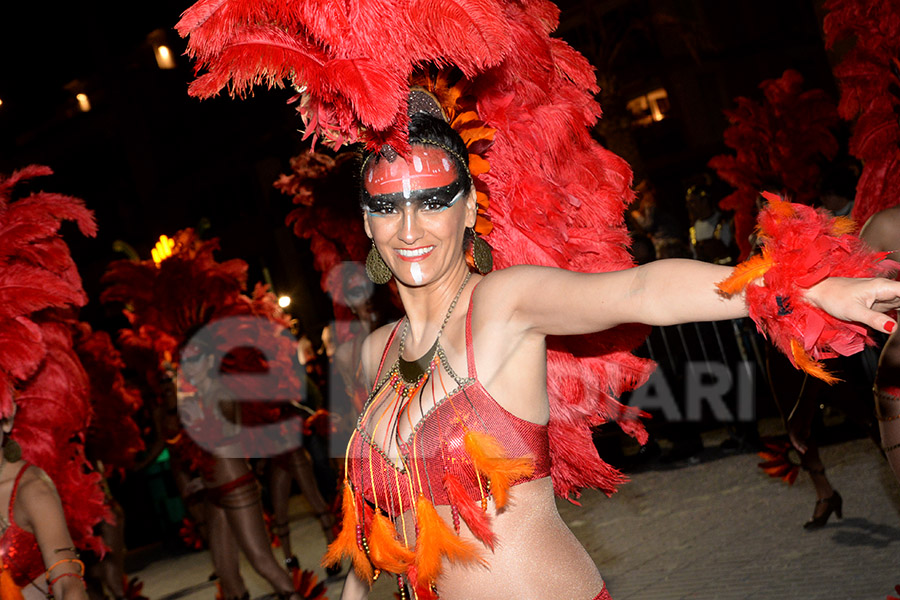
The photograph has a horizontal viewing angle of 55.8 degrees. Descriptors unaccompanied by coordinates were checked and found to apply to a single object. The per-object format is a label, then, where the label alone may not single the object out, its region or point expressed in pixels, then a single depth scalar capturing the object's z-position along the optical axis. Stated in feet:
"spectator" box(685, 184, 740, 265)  27.48
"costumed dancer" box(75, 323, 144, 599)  24.80
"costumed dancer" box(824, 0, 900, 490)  13.97
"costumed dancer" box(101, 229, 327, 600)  19.47
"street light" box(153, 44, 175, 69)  73.72
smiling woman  6.58
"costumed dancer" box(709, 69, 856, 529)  24.71
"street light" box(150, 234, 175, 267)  26.09
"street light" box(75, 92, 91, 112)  81.56
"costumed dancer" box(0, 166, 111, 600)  11.19
